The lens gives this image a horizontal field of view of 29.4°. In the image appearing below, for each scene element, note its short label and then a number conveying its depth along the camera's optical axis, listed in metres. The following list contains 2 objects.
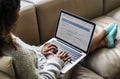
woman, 0.94
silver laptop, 1.50
